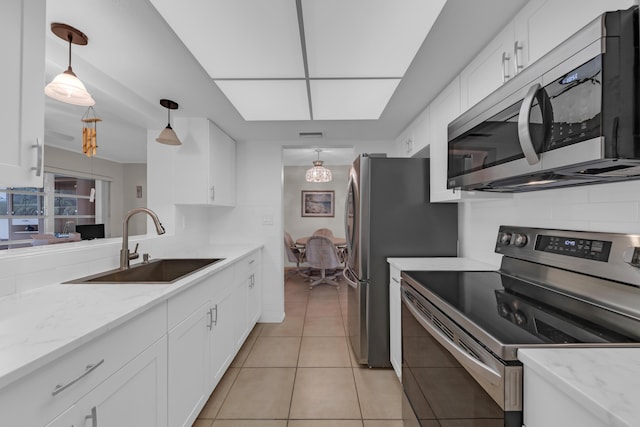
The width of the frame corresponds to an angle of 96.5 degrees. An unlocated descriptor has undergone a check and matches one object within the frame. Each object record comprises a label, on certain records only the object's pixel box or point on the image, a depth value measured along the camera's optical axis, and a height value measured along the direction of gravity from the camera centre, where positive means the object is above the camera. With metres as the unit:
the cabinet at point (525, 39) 0.94 +0.71
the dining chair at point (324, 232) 6.13 -0.38
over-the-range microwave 0.72 +0.30
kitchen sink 1.70 -0.38
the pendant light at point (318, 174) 5.06 +0.72
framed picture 6.46 +0.26
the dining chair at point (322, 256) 4.70 -0.70
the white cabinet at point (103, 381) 0.69 -0.49
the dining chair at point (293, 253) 5.34 -0.73
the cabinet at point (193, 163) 2.62 +0.47
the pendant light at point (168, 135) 2.19 +0.62
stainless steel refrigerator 2.24 -0.10
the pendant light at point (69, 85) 1.34 +0.64
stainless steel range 0.76 -0.33
